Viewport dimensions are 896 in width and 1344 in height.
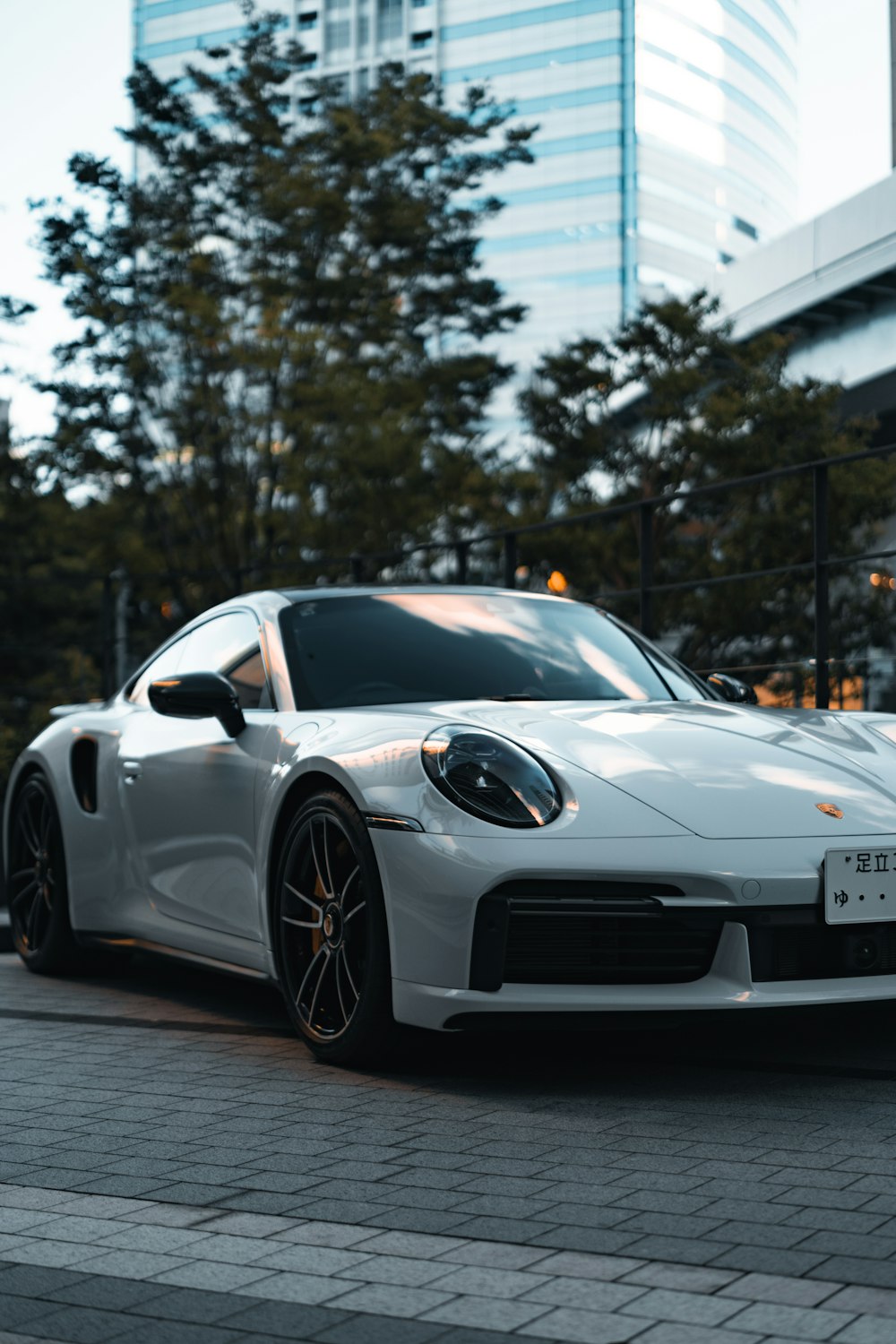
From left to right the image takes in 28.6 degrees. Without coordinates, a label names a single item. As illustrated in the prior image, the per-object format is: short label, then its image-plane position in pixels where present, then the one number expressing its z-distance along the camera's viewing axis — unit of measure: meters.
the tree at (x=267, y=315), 21.48
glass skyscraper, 95.19
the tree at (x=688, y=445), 21.80
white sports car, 3.97
